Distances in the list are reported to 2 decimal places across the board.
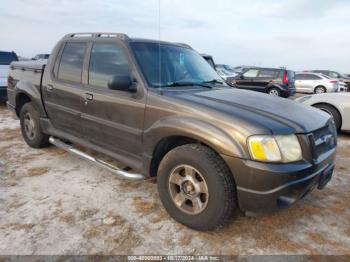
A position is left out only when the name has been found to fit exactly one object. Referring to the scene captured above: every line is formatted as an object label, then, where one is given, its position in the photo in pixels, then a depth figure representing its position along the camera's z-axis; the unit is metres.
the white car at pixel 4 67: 8.76
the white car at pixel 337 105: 6.70
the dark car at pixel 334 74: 24.00
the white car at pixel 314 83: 18.52
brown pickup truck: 2.39
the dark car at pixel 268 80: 13.63
